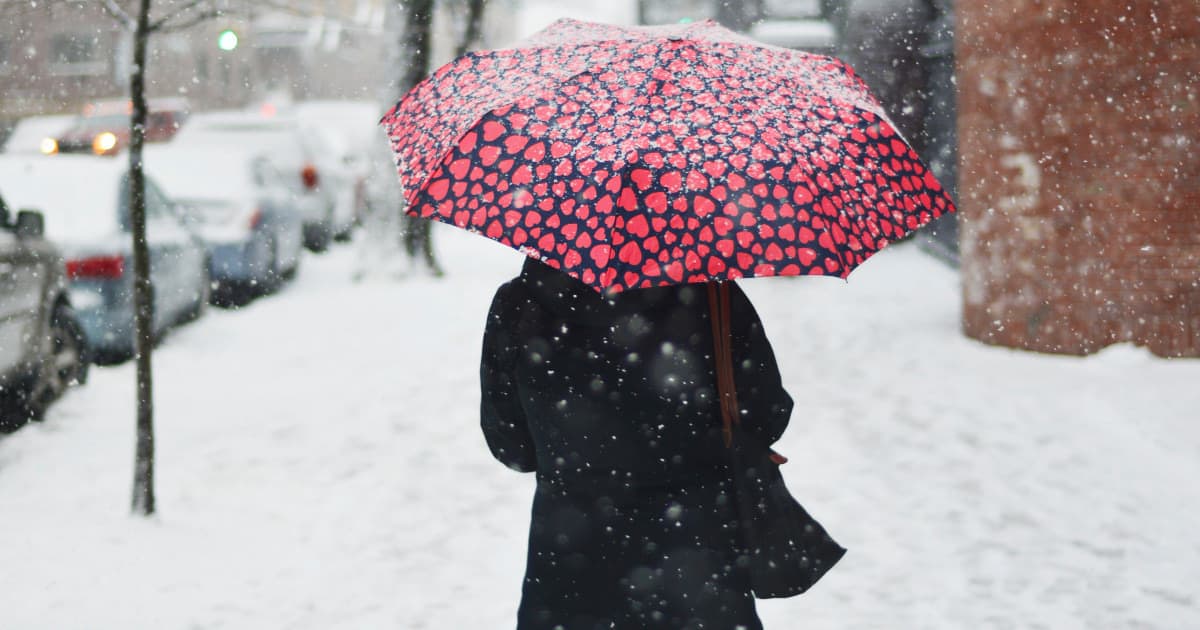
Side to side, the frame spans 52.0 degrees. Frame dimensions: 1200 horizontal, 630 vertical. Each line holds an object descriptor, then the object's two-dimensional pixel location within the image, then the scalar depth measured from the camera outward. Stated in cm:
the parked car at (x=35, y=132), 1654
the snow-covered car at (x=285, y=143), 1540
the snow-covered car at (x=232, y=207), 1167
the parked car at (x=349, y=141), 1800
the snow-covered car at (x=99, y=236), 844
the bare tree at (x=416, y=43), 1394
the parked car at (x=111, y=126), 1630
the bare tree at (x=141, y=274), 543
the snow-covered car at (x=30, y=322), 687
